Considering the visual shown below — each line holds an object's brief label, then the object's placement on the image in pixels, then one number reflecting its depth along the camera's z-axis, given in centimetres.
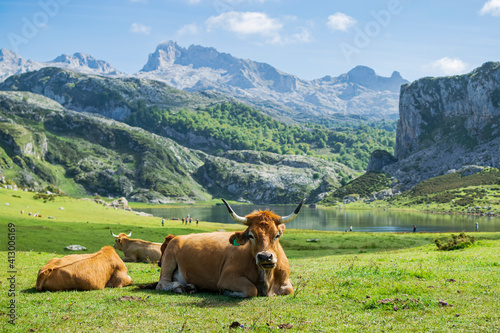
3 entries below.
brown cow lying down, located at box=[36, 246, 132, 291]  1505
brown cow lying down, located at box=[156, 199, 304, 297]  1307
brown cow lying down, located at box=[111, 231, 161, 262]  3028
